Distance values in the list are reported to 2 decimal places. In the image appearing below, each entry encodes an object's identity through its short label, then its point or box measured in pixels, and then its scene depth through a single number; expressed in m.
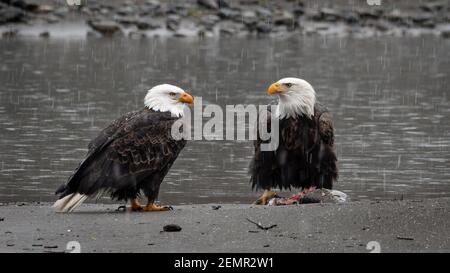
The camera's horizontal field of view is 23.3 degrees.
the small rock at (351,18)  45.41
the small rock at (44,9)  41.19
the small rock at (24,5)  40.75
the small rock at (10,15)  39.84
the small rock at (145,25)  42.12
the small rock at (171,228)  8.52
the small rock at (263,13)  44.94
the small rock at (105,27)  41.28
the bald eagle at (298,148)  10.80
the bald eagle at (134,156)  9.57
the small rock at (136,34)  41.24
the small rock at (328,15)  45.31
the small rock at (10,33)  39.16
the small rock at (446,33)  43.56
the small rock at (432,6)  46.28
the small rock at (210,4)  43.84
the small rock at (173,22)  42.16
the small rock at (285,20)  44.47
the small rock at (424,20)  45.66
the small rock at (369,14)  46.38
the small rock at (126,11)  43.59
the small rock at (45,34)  39.84
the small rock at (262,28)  43.34
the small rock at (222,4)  44.16
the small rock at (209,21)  42.62
